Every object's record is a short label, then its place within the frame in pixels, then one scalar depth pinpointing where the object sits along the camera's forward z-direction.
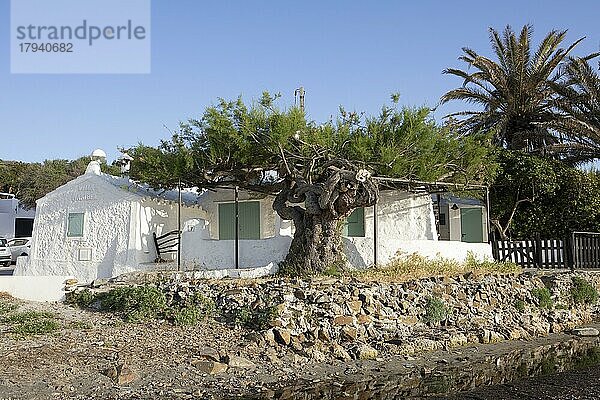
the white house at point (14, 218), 38.09
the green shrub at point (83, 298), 16.66
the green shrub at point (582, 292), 21.30
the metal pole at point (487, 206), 22.05
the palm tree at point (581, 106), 25.55
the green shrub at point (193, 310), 15.22
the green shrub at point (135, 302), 15.58
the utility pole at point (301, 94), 22.60
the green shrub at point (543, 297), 20.06
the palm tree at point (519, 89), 26.89
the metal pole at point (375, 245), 18.54
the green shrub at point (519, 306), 19.29
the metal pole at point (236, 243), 19.12
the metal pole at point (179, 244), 19.41
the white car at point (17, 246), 31.36
